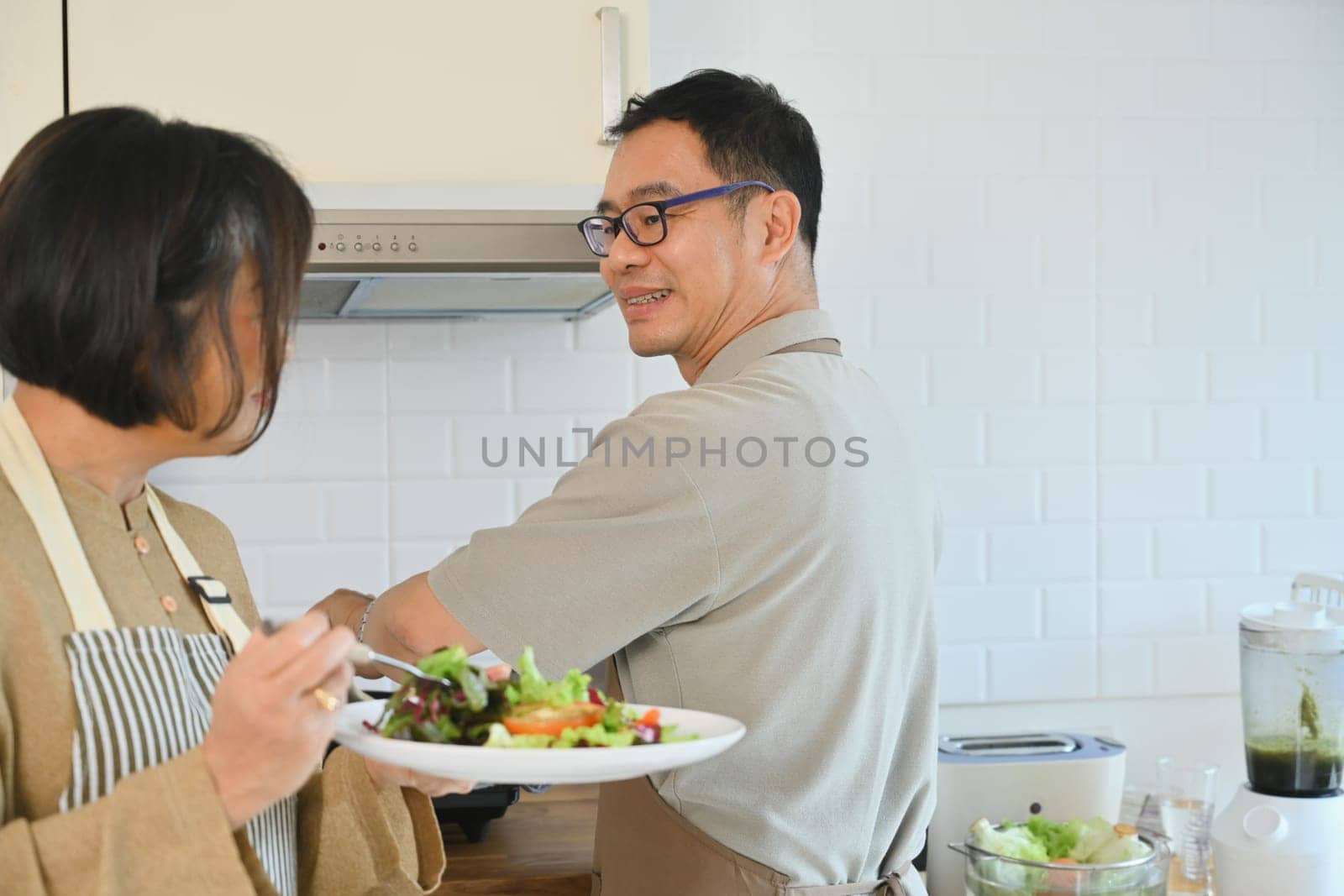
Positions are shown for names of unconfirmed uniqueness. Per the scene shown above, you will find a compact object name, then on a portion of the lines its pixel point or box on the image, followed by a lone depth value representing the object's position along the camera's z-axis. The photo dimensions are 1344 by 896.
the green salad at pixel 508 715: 0.96
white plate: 0.86
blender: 2.06
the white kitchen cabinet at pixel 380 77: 1.82
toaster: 2.19
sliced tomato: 0.97
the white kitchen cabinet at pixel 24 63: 1.79
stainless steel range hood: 1.83
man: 1.32
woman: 0.83
